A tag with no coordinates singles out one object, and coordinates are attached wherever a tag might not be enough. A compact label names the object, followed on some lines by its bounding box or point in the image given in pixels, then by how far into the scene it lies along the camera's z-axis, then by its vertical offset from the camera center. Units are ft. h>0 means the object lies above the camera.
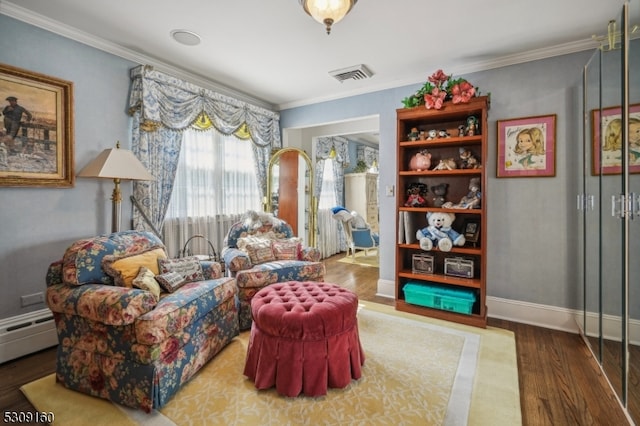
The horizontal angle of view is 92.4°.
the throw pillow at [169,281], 7.02 -1.63
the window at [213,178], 11.08 +1.31
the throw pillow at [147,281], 6.41 -1.50
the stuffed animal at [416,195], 10.57 +0.51
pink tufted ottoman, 5.86 -2.71
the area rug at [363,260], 17.69 -3.08
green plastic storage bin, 9.40 -2.79
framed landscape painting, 7.18 +2.03
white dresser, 21.30 +1.05
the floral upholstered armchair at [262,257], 8.86 -1.52
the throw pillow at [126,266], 6.46 -1.20
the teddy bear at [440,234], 9.68 -0.81
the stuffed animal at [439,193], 10.56 +0.56
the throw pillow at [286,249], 10.35 -1.34
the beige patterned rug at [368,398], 5.34 -3.60
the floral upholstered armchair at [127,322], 5.42 -2.12
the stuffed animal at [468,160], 9.75 +1.58
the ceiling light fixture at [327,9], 5.42 +3.61
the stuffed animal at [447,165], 9.97 +1.45
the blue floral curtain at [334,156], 18.84 +3.49
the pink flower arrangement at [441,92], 9.10 +3.60
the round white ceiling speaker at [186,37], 8.29 +4.83
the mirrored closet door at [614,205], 5.34 +0.06
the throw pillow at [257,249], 9.86 -1.26
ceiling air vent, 10.50 +4.85
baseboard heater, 7.22 -3.01
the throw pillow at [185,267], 7.41 -1.40
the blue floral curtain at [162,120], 9.37 +3.10
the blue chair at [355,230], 18.29 -1.22
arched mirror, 14.87 +1.00
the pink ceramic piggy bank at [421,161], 10.32 +1.64
